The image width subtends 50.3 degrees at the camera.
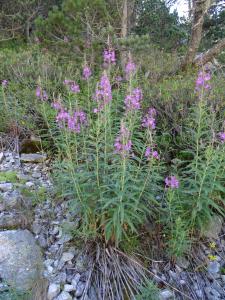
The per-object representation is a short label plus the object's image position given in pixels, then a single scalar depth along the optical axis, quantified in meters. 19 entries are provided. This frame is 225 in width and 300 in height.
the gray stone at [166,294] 1.94
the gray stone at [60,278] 1.93
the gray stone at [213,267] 2.17
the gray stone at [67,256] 2.07
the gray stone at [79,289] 1.90
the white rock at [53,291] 1.84
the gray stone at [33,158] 2.97
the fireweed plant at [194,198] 1.95
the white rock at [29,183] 2.63
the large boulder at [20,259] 1.91
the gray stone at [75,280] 1.94
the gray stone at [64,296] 1.83
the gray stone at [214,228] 2.30
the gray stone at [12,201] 2.38
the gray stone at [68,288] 1.90
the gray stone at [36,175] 2.80
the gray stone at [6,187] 2.52
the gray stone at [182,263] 2.15
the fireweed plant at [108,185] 1.86
